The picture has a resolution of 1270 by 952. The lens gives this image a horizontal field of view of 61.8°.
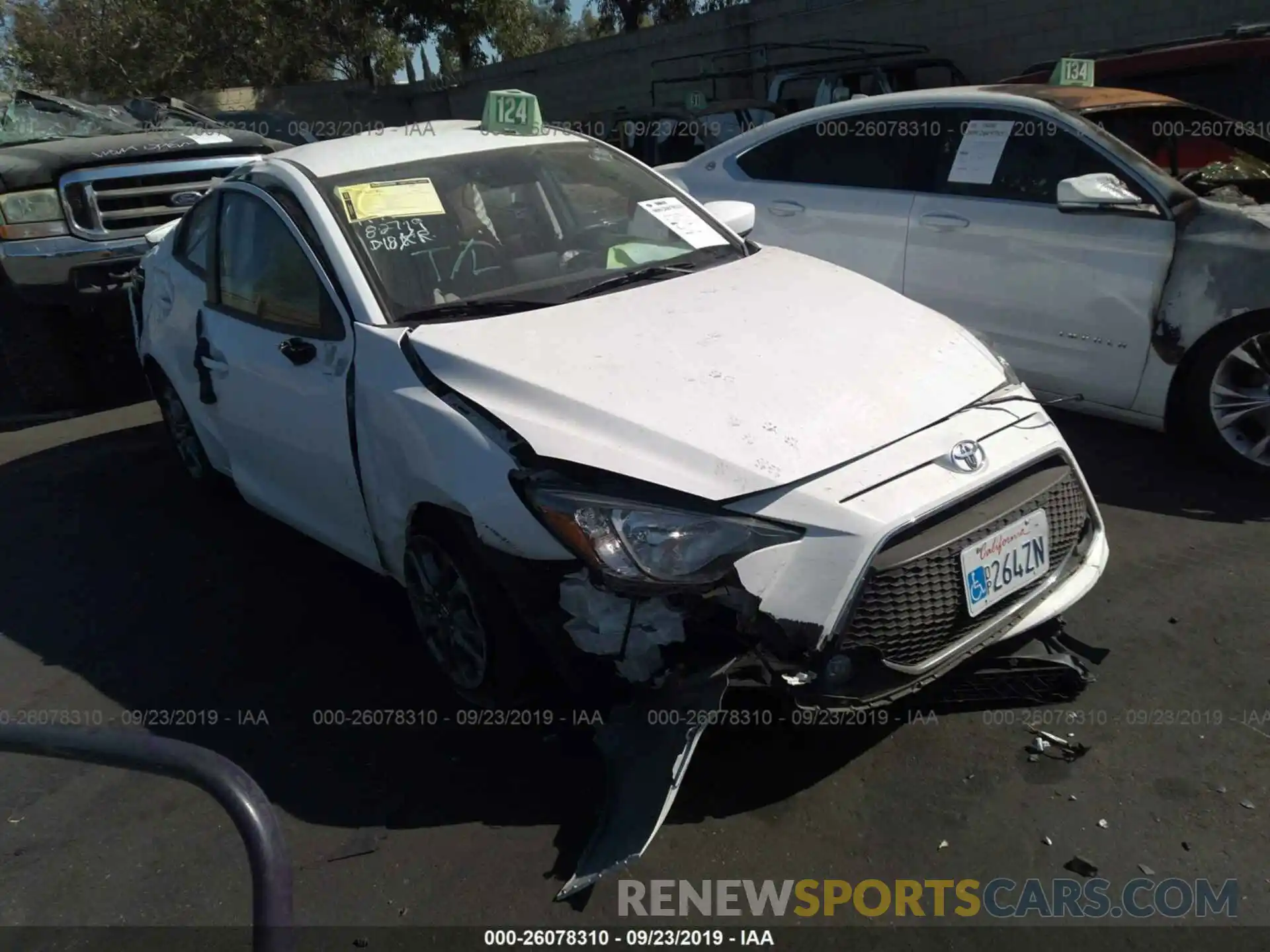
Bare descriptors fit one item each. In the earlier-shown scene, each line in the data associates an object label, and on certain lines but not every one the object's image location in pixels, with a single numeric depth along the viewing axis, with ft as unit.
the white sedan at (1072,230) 14.16
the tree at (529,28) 107.86
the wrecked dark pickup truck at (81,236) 22.61
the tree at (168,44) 103.50
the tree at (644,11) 104.12
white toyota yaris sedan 8.16
